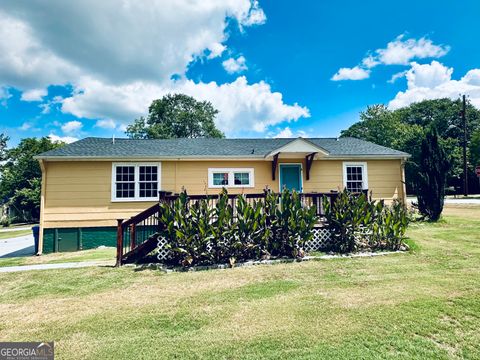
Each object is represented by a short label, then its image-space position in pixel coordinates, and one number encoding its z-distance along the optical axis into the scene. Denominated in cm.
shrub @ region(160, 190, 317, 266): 610
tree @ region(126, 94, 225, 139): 3750
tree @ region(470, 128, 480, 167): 2930
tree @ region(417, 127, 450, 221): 1116
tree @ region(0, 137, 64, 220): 2400
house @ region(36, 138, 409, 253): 976
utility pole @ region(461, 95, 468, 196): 2406
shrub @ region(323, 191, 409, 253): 686
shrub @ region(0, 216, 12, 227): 2330
